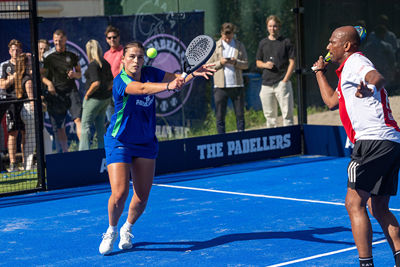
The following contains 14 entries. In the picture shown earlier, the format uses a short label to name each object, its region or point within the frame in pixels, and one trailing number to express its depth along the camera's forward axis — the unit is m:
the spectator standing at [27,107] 10.29
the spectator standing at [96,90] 11.30
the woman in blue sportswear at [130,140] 6.67
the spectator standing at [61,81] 11.03
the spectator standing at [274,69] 12.68
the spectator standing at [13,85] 10.17
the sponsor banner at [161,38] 11.59
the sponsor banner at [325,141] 12.68
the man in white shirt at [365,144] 5.31
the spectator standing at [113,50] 11.27
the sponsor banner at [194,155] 10.64
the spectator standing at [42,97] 10.94
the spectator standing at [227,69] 12.21
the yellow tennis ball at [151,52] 8.76
